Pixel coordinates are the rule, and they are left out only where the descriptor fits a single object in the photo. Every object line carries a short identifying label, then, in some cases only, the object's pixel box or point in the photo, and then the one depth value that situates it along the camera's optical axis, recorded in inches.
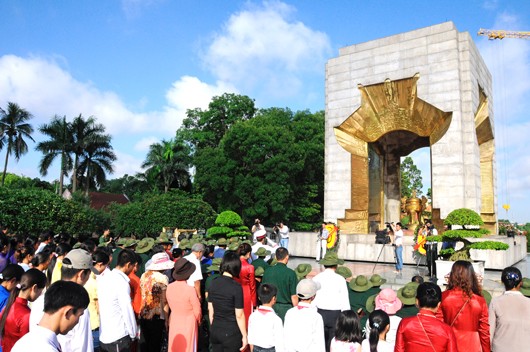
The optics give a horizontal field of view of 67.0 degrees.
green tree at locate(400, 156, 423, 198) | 1988.2
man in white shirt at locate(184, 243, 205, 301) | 205.6
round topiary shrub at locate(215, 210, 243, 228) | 611.4
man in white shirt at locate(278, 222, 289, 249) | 621.2
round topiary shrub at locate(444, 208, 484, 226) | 413.7
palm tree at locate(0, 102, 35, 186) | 1488.7
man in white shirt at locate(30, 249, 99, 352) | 113.6
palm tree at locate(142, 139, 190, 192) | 1626.5
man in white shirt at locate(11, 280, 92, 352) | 77.4
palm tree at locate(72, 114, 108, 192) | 1544.0
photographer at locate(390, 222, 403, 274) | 483.2
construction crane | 2290.8
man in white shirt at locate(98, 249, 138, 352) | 154.4
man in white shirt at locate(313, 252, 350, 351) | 184.7
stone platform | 501.7
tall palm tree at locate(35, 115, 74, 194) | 1481.3
